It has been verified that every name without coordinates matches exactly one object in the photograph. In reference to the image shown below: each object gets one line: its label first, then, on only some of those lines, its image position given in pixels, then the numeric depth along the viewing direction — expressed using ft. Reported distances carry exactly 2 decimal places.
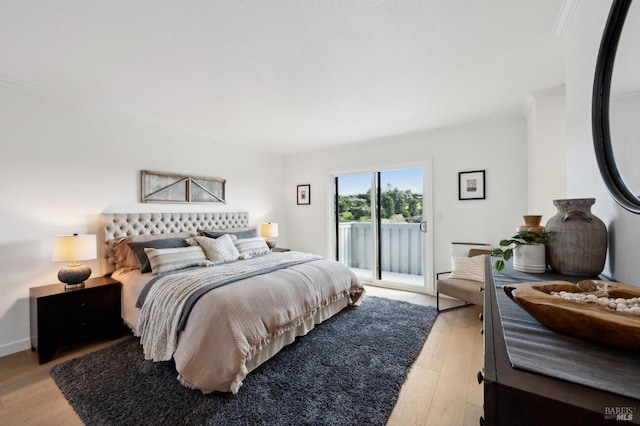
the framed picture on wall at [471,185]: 11.73
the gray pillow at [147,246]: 9.05
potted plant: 3.77
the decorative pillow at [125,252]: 9.42
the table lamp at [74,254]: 7.90
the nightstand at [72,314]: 7.43
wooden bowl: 1.69
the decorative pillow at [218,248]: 10.43
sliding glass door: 13.73
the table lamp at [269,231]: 14.82
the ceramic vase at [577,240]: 3.39
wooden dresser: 1.31
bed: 6.05
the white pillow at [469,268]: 10.48
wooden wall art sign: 11.07
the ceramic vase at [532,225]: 4.17
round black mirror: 3.10
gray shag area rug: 5.41
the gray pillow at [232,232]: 12.01
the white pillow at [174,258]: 8.80
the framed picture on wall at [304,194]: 16.83
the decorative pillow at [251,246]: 11.72
